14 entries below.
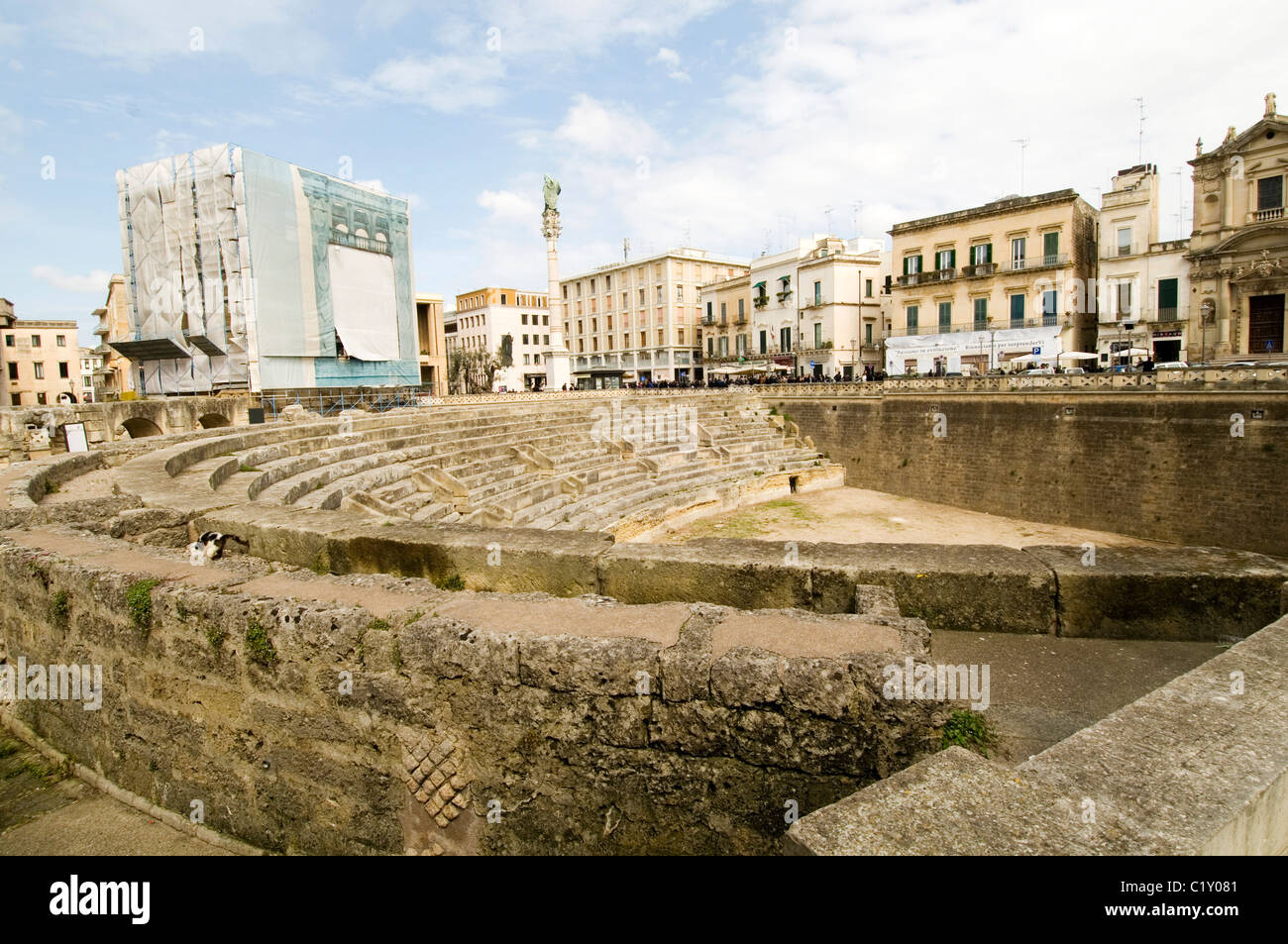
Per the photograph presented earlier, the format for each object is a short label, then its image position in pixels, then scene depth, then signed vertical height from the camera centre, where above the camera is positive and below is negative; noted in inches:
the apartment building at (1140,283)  1099.3 +194.2
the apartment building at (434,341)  1669.5 +205.2
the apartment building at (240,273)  1045.8 +253.4
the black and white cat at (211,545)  211.1 -37.9
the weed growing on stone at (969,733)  113.1 -57.6
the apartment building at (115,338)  1663.4 +246.4
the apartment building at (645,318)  2081.7 +316.9
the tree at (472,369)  2583.7 +196.5
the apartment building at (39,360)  1887.3 +217.1
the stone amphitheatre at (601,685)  87.0 -47.7
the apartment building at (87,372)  1828.2 +300.1
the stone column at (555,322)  1459.2 +210.7
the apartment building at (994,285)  1200.8 +222.5
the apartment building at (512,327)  2834.6 +399.0
